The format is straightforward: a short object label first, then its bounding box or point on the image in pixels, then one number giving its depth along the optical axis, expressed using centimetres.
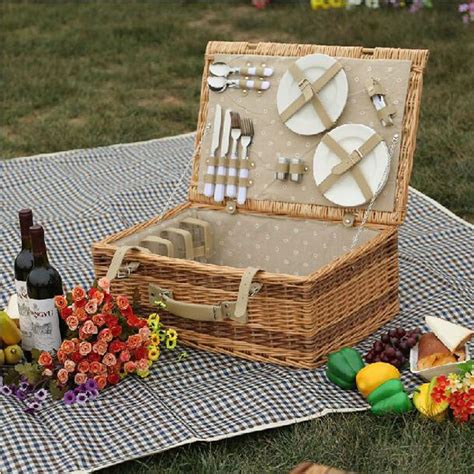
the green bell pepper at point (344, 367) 216
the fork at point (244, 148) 270
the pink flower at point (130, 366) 222
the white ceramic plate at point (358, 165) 250
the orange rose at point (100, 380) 219
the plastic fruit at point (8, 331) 229
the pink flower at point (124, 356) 221
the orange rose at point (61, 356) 215
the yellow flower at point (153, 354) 228
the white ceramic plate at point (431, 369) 208
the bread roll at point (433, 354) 216
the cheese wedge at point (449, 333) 212
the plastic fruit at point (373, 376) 211
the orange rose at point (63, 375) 216
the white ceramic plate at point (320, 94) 257
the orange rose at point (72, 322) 216
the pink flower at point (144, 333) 223
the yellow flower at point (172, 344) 235
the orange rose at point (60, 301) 216
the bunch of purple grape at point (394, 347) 224
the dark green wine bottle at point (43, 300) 218
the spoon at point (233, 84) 269
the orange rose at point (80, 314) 217
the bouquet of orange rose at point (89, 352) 216
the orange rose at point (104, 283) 222
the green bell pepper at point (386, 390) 207
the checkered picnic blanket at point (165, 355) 201
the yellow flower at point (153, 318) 233
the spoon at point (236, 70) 269
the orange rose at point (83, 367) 217
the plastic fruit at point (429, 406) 201
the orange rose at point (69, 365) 215
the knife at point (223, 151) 270
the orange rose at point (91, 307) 218
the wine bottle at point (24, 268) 221
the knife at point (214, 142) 272
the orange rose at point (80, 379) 217
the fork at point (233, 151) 270
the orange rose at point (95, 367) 218
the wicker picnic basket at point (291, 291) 221
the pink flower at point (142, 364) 224
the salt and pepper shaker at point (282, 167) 264
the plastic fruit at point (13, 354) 228
